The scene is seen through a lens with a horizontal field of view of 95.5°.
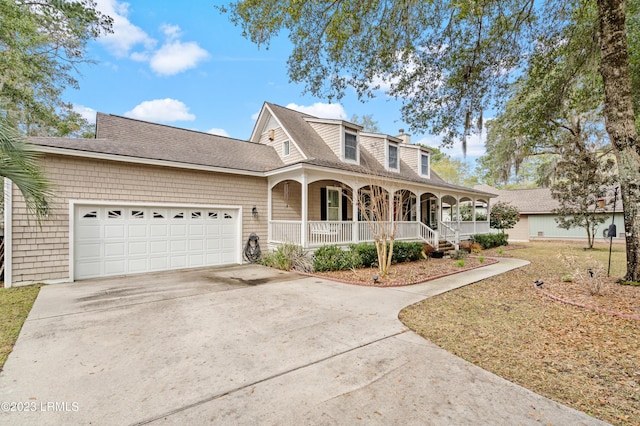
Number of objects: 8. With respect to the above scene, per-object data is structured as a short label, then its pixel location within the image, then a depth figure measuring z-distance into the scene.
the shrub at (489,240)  17.00
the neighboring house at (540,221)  22.36
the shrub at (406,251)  11.05
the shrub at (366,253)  10.13
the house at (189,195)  7.59
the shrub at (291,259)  9.54
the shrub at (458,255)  12.73
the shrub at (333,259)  9.43
